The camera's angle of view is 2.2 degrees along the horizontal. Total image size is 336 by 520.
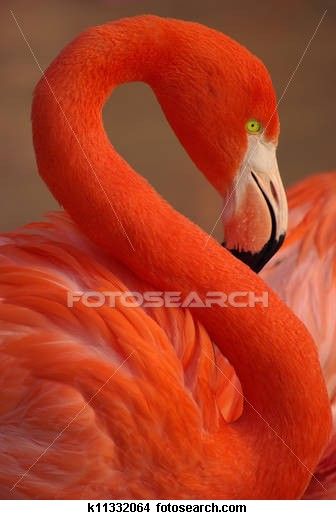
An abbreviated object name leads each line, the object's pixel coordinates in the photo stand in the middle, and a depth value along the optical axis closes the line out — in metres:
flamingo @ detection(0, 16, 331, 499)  6.72
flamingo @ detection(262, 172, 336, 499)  6.87
